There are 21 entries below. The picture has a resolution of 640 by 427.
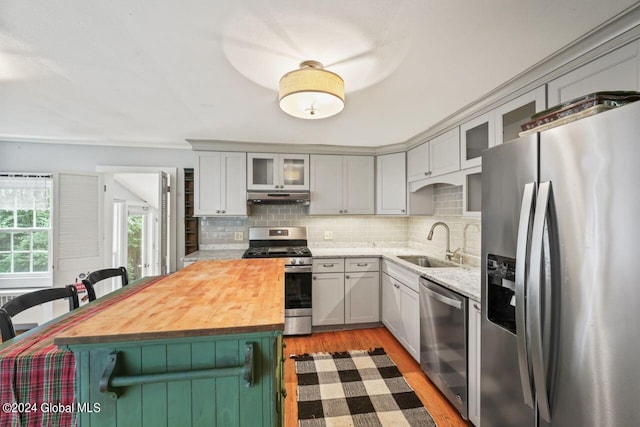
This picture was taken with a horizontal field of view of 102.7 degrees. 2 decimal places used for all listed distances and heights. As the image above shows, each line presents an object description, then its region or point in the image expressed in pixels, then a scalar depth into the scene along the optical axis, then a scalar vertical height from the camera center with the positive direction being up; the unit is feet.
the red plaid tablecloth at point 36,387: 3.07 -2.11
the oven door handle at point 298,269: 9.94 -2.15
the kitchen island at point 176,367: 2.89 -1.83
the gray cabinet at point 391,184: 11.08 +1.30
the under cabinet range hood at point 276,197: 10.82 +0.70
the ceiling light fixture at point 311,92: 4.51 +2.23
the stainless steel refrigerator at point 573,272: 2.64 -0.70
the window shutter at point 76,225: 9.82 -0.48
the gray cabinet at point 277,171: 11.03 +1.84
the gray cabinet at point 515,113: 5.31 +2.30
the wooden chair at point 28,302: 3.53 -1.51
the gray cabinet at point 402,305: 7.84 -3.17
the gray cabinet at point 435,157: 7.95 +2.02
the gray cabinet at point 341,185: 11.48 +1.30
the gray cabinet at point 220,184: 10.72 +1.24
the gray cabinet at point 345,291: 10.25 -3.15
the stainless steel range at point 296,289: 9.97 -2.98
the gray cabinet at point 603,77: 3.81 +2.31
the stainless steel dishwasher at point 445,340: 5.76 -3.18
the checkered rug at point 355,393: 5.92 -4.75
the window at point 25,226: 10.23 -0.54
